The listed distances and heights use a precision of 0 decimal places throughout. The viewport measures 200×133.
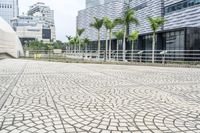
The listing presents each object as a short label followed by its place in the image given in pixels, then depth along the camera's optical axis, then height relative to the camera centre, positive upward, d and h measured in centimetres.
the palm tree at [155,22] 1923 +452
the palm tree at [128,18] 1911 +498
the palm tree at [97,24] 2271 +509
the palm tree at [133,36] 2506 +374
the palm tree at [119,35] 2798 +441
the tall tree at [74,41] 4051 +489
